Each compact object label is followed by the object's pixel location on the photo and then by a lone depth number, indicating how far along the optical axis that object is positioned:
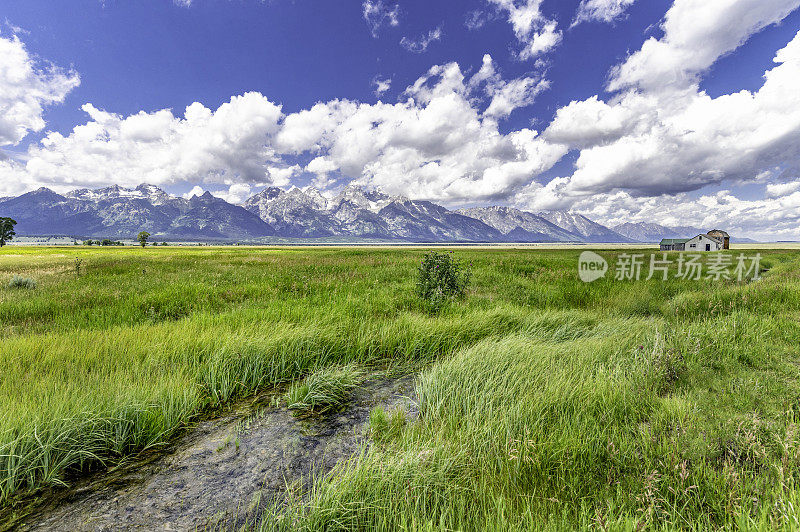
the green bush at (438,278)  8.78
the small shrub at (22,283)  10.07
